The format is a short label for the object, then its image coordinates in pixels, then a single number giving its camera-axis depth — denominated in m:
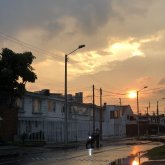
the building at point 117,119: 43.33
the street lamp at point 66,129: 24.13
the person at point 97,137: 22.90
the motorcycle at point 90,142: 22.69
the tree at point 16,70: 23.44
